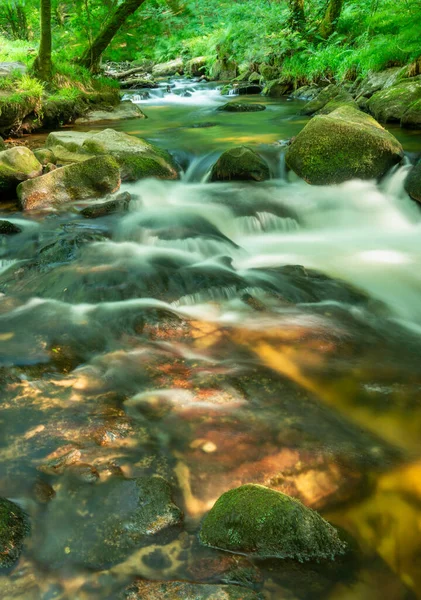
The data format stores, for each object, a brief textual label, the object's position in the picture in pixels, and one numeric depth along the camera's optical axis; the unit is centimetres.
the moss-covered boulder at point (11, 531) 186
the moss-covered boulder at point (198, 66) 2494
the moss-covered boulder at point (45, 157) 746
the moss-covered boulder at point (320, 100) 1181
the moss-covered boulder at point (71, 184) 644
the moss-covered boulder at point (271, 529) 184
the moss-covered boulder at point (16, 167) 671
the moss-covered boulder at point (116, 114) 1253
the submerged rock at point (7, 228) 559
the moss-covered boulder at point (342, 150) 677
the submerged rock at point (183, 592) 168
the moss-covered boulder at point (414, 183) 650
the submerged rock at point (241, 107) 1334
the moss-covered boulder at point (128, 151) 755
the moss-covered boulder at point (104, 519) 192
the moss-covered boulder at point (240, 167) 740
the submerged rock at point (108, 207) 614
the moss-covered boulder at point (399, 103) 928
